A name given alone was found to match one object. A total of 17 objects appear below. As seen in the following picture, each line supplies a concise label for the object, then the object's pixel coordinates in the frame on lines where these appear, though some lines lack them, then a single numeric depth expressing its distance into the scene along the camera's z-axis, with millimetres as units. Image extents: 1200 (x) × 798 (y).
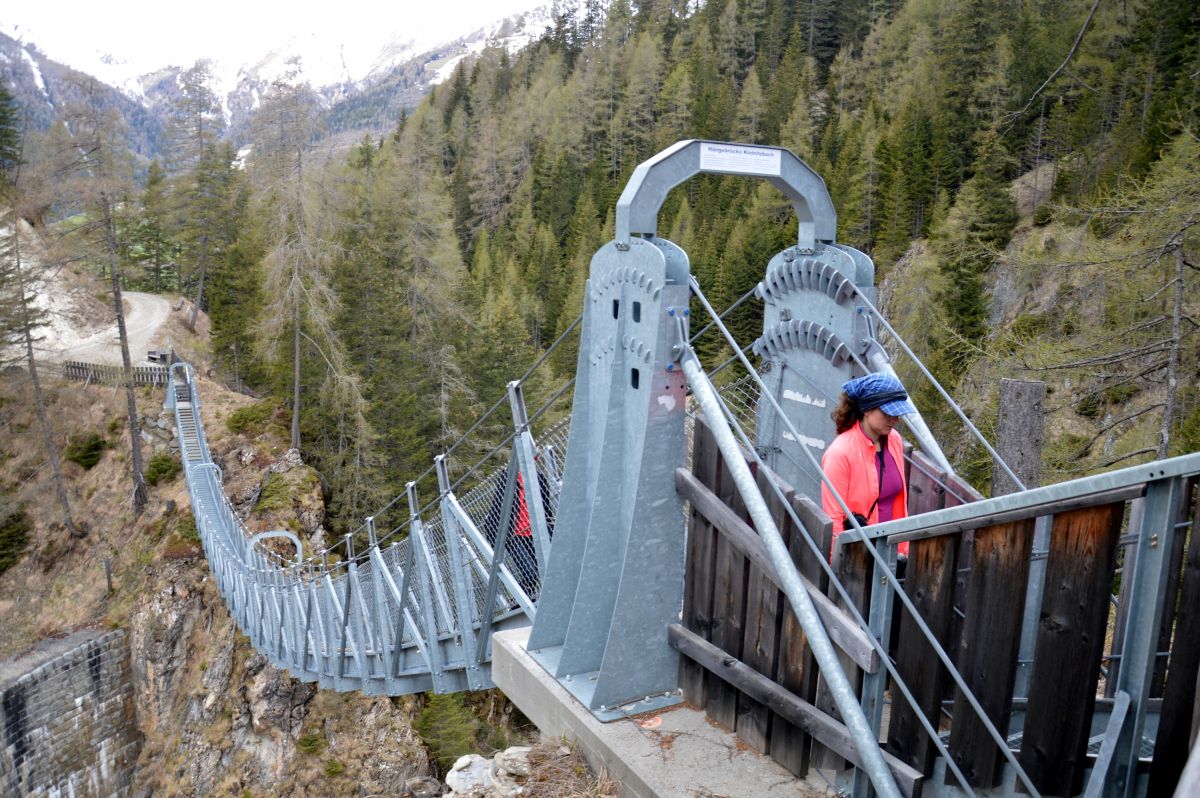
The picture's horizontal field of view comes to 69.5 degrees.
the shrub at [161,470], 22469
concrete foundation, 2621
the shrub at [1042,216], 29281
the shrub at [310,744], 16484
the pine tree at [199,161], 28908
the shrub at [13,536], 22812
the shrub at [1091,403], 10367
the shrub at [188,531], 19984
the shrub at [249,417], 22031
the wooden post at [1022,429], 4789
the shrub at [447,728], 15633
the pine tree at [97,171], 19531
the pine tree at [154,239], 35156
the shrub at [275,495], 19422
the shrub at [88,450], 24359
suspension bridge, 1815
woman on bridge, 2850
